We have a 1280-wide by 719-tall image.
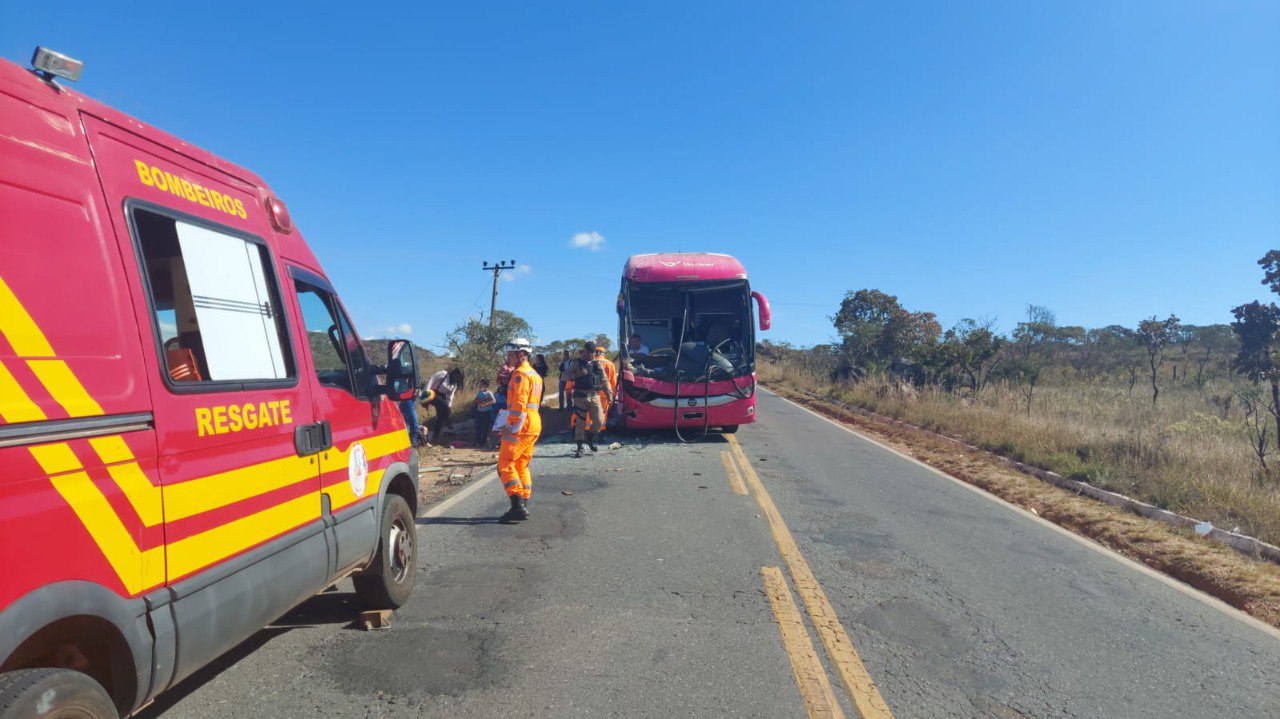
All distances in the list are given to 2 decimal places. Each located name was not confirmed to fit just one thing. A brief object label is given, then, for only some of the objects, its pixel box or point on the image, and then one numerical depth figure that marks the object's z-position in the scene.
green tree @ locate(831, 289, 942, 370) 29.74
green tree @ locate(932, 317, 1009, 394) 21.25
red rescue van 2.04
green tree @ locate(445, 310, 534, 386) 24.09
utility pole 37.64
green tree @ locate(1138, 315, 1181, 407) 22.38
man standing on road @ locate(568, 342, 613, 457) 11.43
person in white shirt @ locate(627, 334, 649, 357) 13.30
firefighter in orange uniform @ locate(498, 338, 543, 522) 6.64
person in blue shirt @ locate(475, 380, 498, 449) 12.70
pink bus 13.00
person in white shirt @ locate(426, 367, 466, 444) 12.86
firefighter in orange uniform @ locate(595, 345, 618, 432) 11.97
